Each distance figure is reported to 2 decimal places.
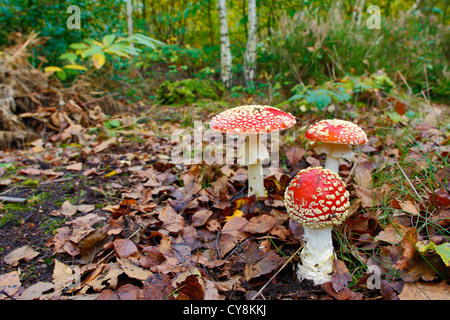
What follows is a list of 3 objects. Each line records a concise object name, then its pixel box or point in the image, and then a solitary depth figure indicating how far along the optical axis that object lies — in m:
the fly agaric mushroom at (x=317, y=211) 0.34
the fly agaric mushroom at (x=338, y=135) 0.44
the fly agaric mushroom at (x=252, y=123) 0.41
